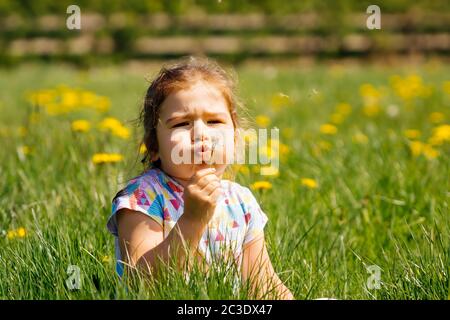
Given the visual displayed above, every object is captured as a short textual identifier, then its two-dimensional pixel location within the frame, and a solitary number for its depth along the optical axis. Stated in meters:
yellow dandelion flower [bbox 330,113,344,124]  4.52
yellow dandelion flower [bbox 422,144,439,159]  3.30
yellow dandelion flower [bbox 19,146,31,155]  3.24
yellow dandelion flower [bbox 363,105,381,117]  4.98
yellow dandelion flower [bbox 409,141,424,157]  3.38
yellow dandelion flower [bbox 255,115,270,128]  3.85
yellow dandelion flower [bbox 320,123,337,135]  3.75
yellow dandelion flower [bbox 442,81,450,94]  5.10
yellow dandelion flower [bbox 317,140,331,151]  3.46
